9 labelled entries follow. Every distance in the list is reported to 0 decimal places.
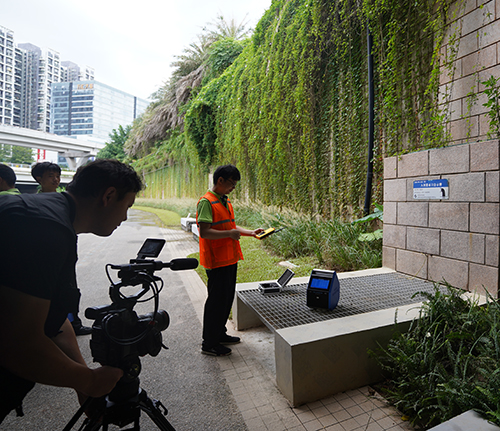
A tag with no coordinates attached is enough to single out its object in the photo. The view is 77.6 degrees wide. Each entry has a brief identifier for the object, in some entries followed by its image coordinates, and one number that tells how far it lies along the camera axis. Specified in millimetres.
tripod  1226
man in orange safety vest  3137
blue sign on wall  3658
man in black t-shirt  877
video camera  1150
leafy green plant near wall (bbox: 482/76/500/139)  3246
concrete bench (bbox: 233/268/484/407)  2314
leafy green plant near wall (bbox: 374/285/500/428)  1836
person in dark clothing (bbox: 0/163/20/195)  3441
